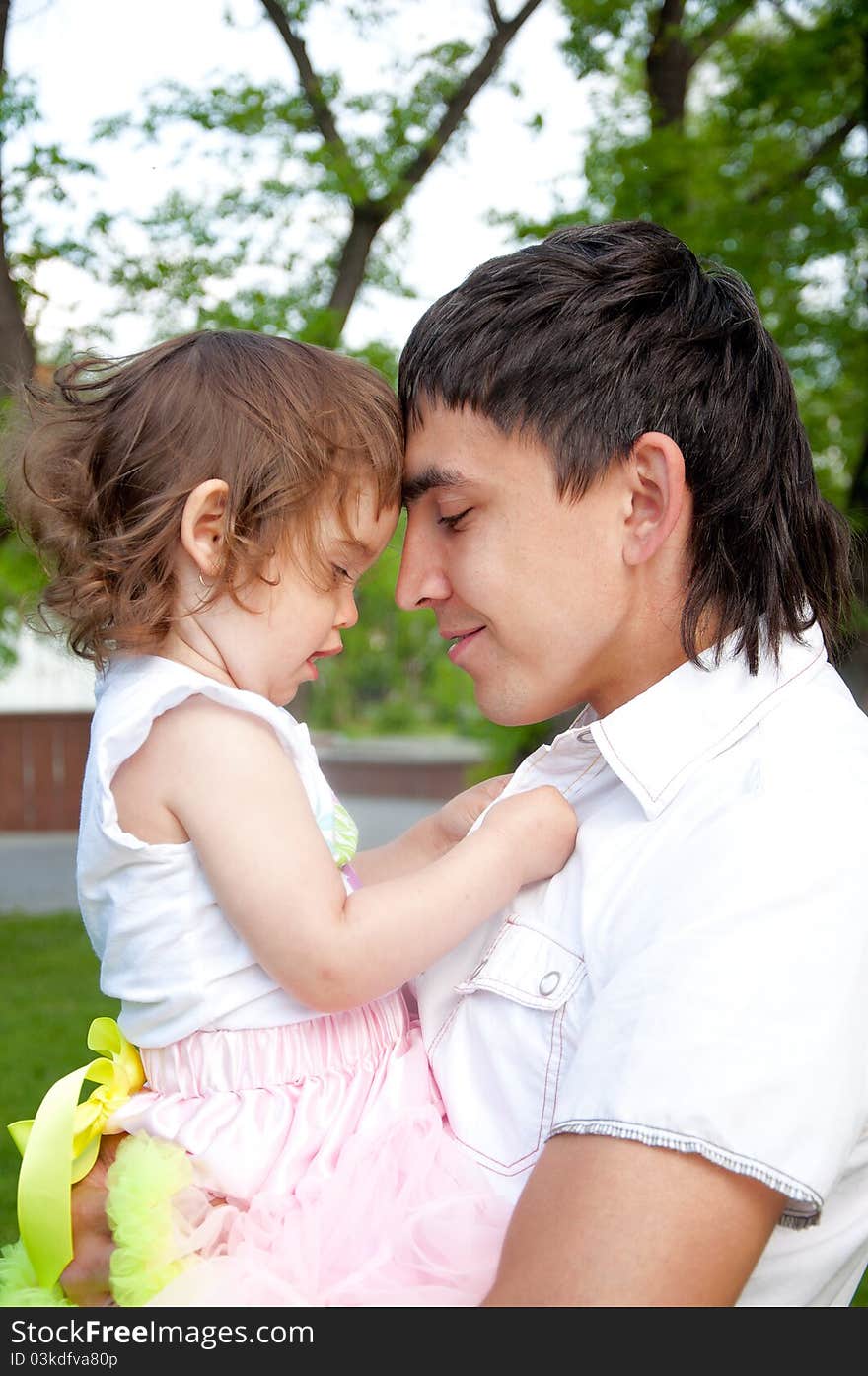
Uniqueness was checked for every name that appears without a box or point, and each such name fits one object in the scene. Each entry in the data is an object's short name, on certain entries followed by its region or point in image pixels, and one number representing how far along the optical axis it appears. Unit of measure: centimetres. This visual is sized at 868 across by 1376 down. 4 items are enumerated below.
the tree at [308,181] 666
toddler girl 168
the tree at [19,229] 593
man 137
